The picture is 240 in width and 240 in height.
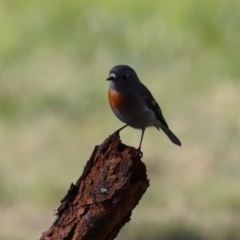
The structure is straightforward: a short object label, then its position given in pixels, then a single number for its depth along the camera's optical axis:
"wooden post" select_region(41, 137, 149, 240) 6.52
